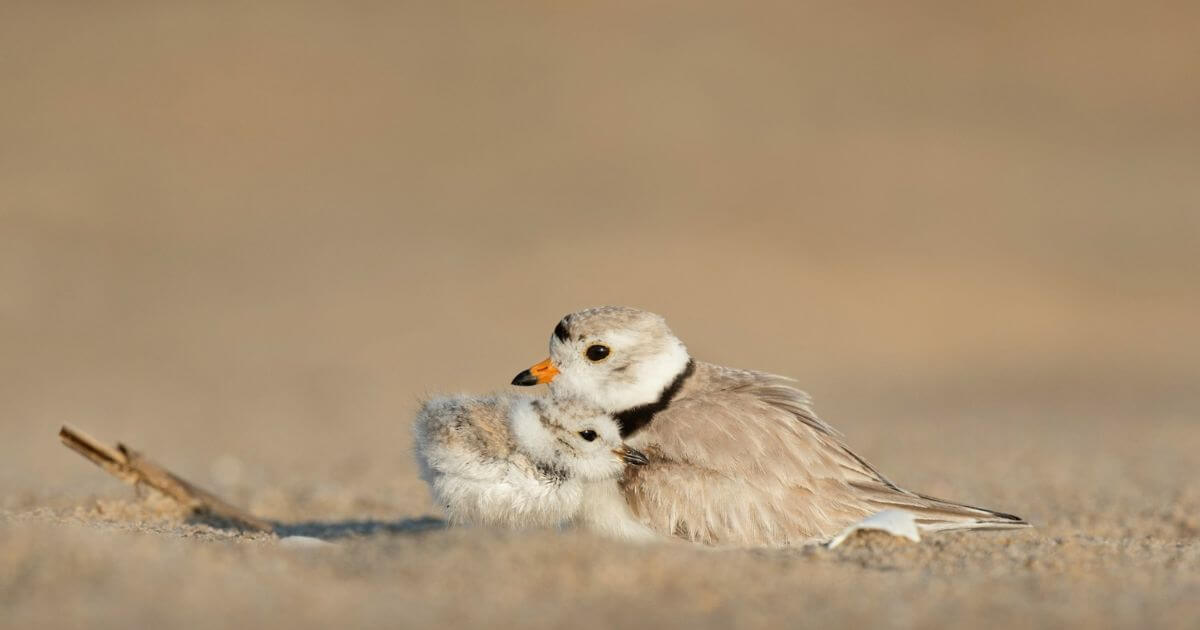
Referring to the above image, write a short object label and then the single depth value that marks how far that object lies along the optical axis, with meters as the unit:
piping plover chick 8.56
